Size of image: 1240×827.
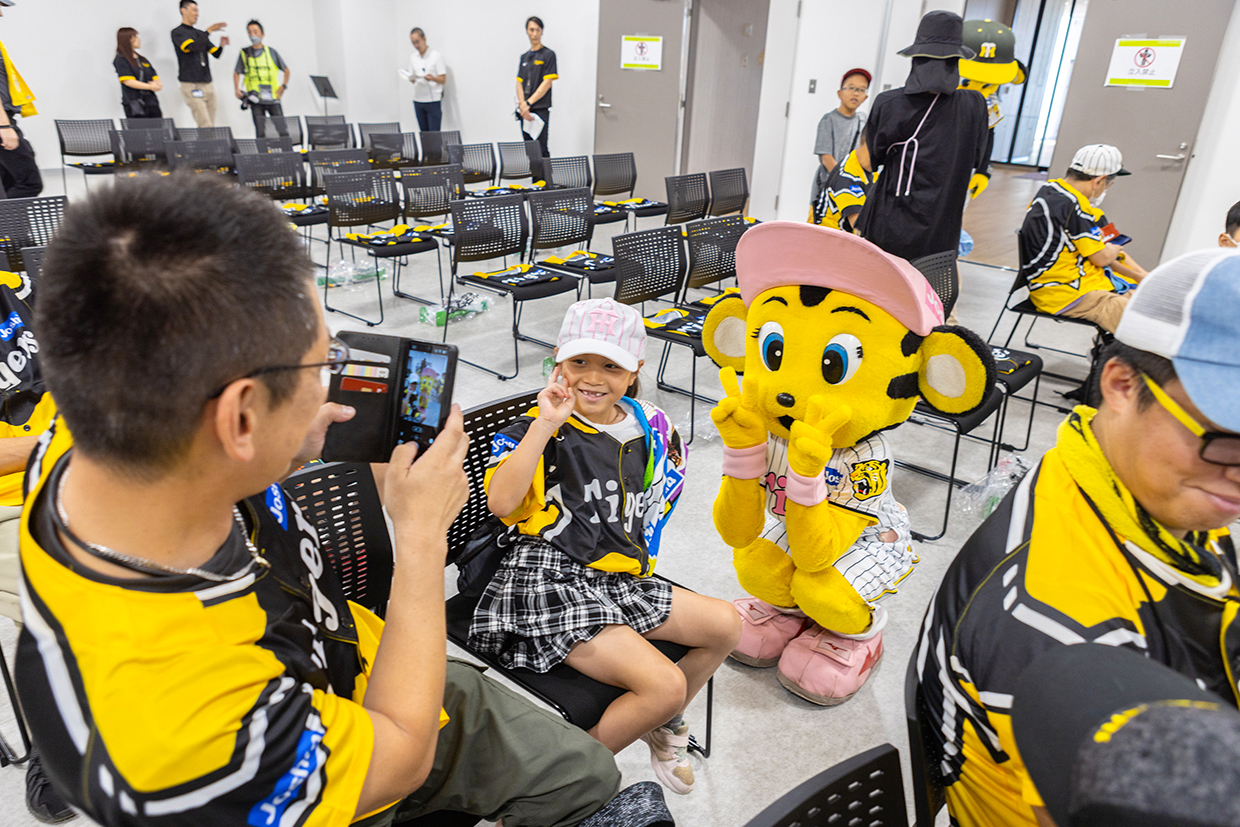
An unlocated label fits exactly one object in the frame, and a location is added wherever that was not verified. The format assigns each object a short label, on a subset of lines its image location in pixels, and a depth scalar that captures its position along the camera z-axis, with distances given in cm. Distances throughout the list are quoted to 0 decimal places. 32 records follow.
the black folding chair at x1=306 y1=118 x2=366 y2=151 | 853
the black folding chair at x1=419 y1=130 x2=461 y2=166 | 853
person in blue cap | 84
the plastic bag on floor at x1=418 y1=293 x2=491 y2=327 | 502
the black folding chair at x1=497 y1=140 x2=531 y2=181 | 786
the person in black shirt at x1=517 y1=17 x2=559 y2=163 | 916
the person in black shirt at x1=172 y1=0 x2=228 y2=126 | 977
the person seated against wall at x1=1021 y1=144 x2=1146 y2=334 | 386
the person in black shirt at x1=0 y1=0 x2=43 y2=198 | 469
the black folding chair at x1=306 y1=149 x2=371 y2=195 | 663
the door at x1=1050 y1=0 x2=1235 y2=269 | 586
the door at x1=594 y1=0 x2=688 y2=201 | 870
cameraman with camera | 1039
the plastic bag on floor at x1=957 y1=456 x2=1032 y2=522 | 315
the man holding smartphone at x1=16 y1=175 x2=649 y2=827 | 66
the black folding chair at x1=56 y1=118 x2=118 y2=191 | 732
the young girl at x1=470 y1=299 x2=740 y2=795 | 153
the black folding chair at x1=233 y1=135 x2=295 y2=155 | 715
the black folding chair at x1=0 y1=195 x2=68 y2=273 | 327
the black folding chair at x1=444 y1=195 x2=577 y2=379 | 432
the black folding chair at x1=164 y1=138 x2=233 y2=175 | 658
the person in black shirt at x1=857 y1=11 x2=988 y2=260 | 330
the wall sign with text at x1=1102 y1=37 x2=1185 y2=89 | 597
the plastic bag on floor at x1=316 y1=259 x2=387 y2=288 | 588
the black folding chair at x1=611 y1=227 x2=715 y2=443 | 378
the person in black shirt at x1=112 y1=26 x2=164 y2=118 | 918
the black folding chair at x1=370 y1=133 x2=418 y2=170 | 823
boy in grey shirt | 595
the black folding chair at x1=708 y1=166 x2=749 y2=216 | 649
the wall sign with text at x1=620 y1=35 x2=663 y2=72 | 883
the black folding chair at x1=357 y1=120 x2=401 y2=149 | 882
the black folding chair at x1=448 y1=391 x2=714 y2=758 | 152
